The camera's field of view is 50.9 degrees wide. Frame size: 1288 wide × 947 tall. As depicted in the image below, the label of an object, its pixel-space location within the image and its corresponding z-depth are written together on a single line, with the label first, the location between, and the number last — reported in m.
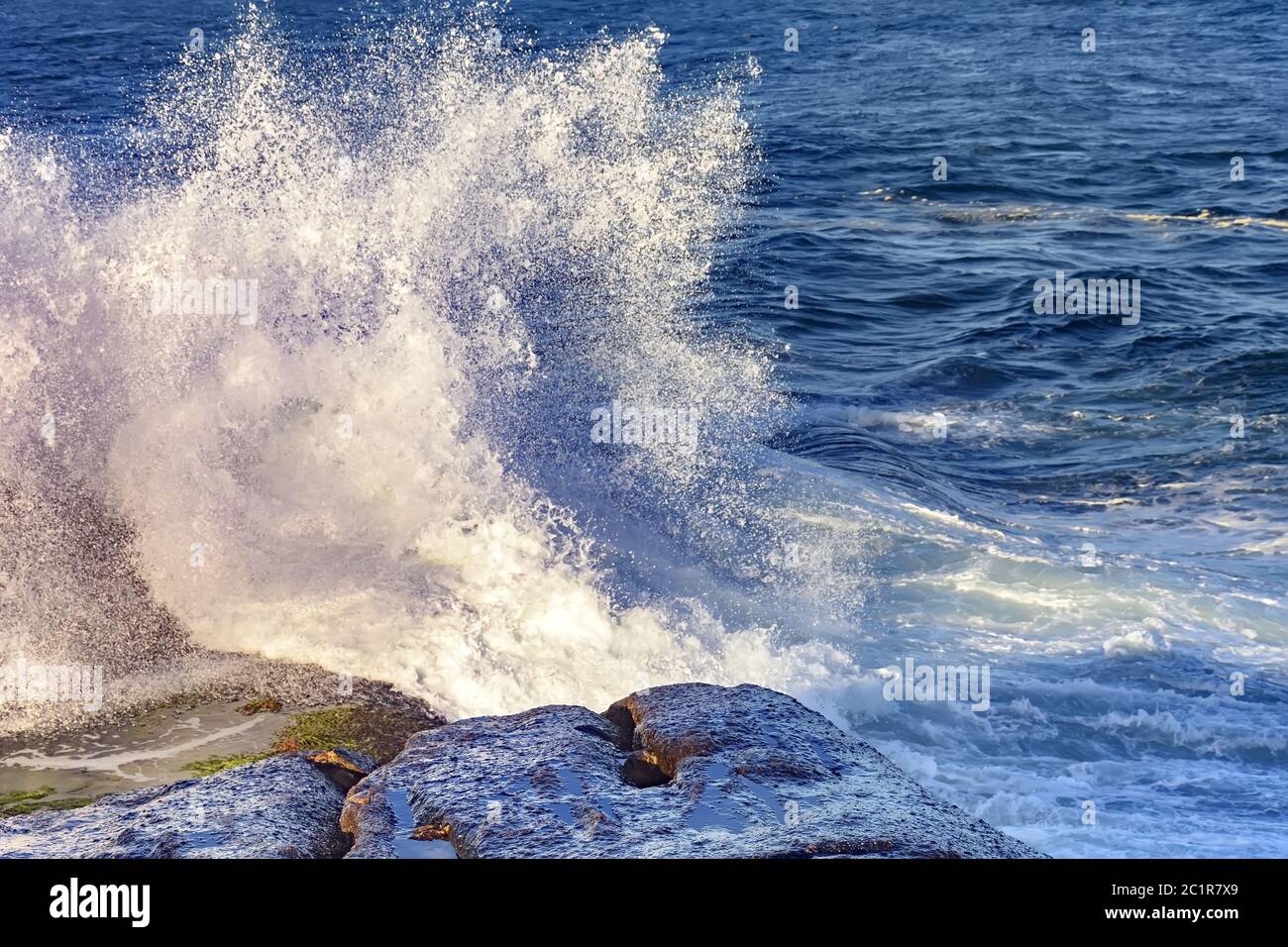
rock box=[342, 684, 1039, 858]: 3.80
